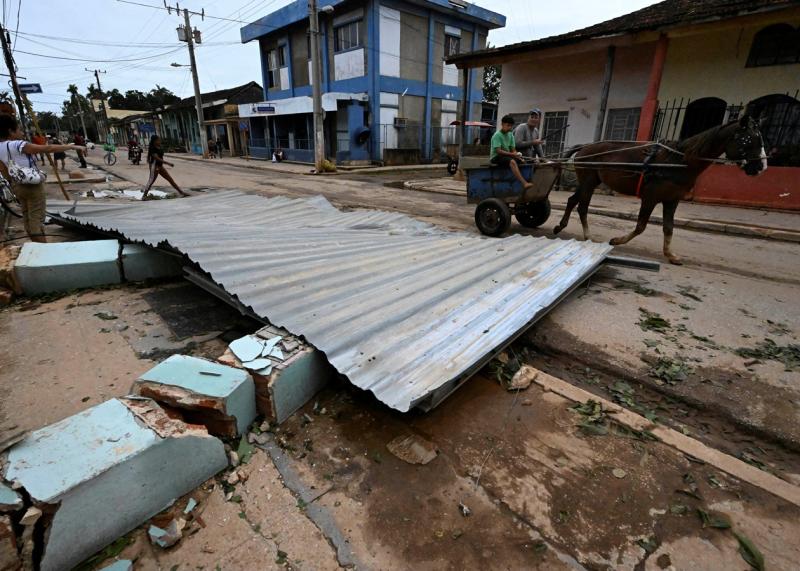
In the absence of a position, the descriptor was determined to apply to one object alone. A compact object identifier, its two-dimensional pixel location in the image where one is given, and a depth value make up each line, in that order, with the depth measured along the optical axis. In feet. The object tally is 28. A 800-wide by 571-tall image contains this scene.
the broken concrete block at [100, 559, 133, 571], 5.56
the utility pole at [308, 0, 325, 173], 63.00
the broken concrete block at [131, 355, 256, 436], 7.35
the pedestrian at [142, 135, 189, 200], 34.32
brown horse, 16.88
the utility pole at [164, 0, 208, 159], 98.68
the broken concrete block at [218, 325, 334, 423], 8.14
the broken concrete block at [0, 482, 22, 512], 5.11
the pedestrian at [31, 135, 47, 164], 32.63
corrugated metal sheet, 8.66
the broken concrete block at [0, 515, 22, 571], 5.11
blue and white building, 77.82
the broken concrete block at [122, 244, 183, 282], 15.42
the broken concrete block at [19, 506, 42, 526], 5.13
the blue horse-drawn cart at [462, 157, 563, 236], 21.08
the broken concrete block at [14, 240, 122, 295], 13.82
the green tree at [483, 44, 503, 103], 152.46
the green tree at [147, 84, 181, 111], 293.02
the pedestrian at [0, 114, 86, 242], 16.99
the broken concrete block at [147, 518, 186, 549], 5.99
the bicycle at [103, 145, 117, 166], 75.44
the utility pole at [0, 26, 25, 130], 62.63
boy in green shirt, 20.38
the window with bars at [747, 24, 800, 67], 32.94
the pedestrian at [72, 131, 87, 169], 65.22
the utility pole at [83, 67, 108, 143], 187.56
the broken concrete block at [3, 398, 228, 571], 5.35
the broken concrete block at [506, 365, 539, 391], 9.89
